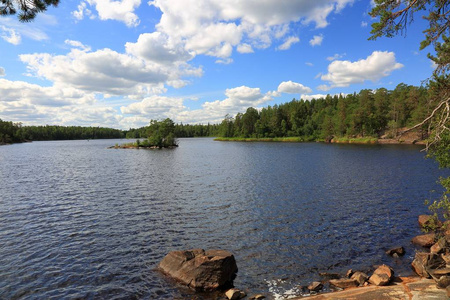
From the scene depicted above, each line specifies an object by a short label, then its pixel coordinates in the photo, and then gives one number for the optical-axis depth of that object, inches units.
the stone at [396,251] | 733.3
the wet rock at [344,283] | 570.3
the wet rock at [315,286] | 569.0
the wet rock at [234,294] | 539.2
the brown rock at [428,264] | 568.4
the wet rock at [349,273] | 620.7
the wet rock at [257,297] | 539.6
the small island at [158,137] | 5698.8
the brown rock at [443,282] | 483.2
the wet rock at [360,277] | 571.7
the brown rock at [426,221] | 788.1
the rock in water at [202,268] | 589.0
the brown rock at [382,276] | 547.6
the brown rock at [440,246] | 677.3
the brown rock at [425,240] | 772.0
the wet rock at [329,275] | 623.8
